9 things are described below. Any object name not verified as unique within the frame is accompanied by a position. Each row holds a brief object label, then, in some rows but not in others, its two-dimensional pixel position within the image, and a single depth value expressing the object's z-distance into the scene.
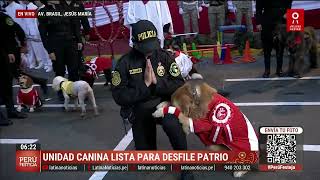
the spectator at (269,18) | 6.96
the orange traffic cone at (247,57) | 8.47
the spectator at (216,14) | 9.80
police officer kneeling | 3.86
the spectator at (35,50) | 9.60
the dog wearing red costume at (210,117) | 3.66
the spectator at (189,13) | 9.84
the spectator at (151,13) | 7.12
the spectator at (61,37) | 6.62
